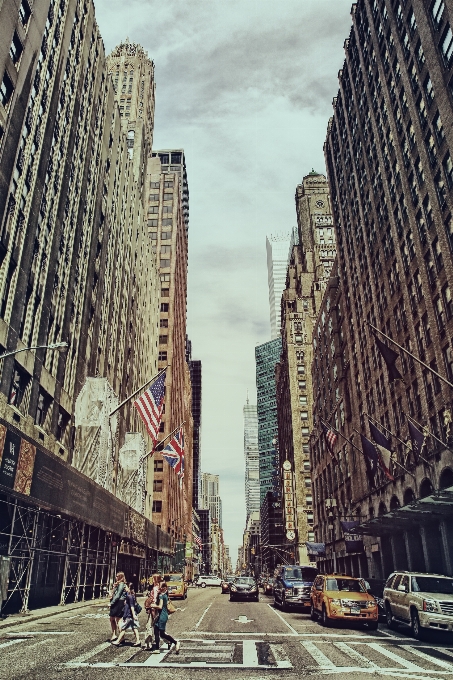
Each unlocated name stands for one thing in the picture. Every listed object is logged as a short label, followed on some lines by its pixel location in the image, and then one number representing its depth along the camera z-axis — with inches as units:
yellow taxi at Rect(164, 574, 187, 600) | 1481.3
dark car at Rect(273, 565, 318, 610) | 1103.6
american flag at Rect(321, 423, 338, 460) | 1744.7
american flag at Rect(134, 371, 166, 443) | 1109.7
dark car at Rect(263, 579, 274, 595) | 2068.7
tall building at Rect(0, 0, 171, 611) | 1032.8
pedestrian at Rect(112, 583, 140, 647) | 574.0
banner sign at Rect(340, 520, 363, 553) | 2041.1
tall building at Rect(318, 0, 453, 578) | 1387.8
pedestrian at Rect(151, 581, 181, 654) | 533.0
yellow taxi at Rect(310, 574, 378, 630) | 770.8
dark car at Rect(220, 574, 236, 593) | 2130.9
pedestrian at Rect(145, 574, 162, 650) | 544.8
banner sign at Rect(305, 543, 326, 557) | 2851.9
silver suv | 665.0
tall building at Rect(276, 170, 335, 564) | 3909.9
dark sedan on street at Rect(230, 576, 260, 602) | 1416.1
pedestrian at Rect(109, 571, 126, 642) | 573.9
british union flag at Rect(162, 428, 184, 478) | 1536.7
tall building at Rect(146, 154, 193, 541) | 3742.6
